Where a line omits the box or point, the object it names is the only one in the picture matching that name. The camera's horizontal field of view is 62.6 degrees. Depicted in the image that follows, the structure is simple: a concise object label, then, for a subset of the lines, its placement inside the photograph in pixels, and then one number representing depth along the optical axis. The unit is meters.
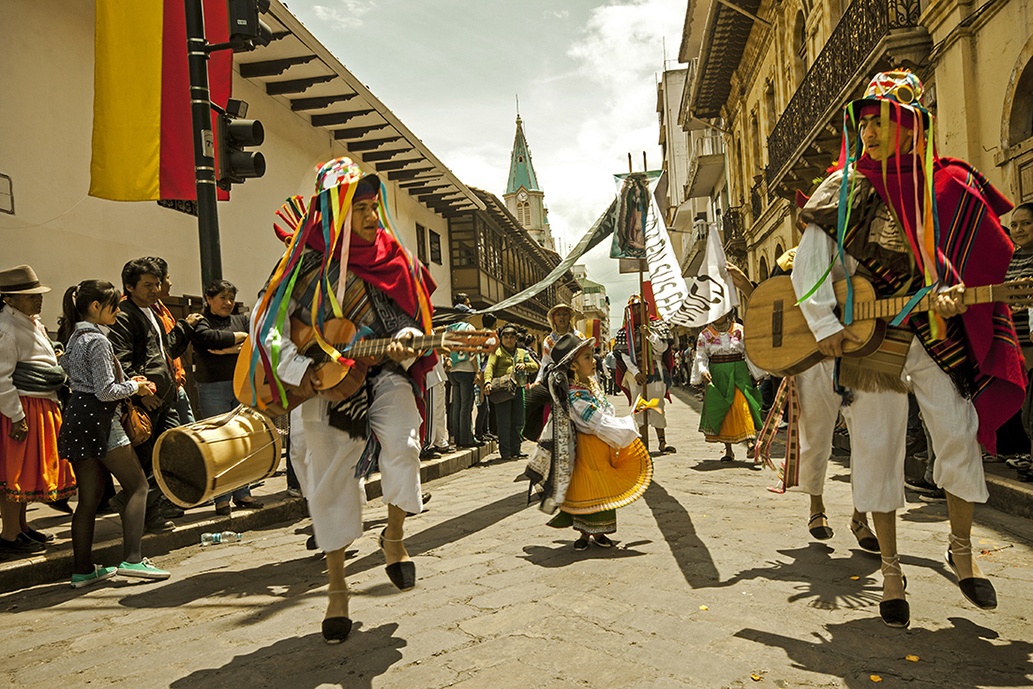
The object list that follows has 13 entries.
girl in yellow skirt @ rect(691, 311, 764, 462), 9.61
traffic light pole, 6.43
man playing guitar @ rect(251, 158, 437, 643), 3.71
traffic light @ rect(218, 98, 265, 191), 6.57
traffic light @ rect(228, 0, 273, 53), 6.38
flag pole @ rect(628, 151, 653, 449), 8.43
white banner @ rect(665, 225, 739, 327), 6.95
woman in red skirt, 5.26
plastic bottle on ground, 6.09
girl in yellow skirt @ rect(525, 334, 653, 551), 5.30
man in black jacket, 5.57
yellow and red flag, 8.52
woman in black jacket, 6.58
